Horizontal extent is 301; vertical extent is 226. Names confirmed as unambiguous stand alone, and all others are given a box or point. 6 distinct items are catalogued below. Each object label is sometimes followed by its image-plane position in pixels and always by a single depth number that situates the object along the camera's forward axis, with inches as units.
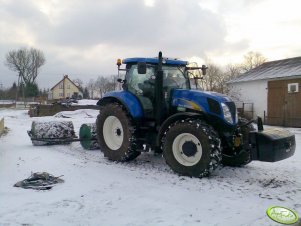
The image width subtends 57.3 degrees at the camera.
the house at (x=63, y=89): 2531.7
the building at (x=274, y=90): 604.0
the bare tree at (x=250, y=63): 1707.5
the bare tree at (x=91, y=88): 2483.8
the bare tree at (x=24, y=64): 2079.9
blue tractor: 191.5
